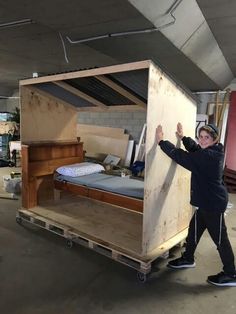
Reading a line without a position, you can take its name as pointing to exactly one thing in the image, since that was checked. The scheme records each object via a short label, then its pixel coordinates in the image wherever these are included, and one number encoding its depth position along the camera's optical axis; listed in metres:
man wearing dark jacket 2.26
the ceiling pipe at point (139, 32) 2.42
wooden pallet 2.38
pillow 3.55
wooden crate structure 2.46
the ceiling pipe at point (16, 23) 2.91
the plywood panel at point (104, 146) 6.88
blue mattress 2.91
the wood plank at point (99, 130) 7.16
